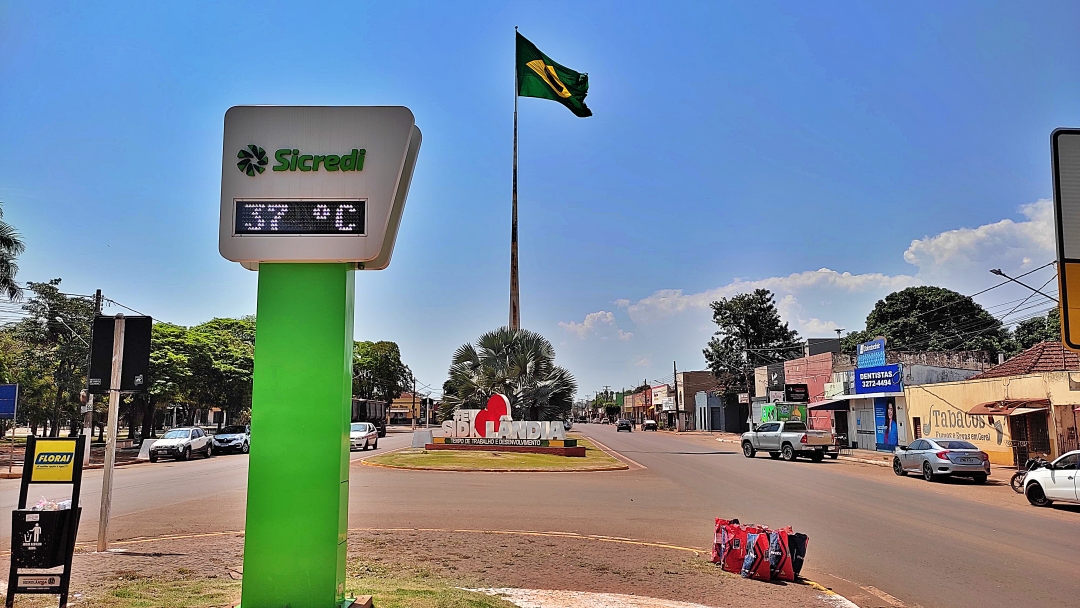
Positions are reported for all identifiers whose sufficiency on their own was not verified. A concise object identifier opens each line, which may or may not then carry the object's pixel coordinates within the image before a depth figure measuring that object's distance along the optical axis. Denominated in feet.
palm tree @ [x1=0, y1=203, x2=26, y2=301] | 103.14
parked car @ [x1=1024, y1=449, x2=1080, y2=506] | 53.57
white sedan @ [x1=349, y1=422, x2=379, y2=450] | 131.23
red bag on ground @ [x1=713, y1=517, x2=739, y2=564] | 31.32
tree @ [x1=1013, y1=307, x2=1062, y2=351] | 209.58
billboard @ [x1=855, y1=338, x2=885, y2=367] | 130.31
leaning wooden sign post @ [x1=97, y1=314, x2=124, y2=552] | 32.86
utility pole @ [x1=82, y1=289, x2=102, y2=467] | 101.50
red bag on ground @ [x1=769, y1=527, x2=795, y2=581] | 29.12
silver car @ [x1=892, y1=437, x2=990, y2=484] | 76.69
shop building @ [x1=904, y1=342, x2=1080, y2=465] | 87.30
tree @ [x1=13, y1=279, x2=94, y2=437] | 126.21
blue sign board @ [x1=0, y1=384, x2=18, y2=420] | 86.38
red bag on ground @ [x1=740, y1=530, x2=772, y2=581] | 29.17
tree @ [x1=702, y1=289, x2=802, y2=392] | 233.76
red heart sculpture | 104.58
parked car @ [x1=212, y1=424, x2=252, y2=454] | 125.18
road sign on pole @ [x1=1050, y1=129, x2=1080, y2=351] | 10.89
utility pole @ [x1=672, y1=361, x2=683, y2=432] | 280.82
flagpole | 118.11
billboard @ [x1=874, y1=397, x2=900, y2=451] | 125.08
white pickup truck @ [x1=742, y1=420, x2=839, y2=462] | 106.93
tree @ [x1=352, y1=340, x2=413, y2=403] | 268.21
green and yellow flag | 122.52
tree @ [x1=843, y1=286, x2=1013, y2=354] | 235.81
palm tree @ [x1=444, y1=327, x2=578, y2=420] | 110.32
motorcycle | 67.36
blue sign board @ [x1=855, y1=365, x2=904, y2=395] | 123.75
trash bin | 22.27
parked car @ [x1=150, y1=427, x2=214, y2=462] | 106.22
